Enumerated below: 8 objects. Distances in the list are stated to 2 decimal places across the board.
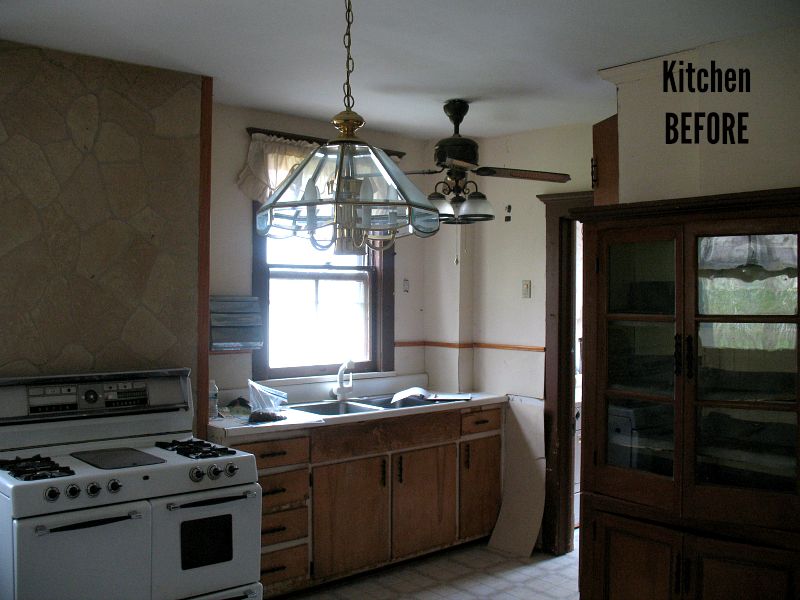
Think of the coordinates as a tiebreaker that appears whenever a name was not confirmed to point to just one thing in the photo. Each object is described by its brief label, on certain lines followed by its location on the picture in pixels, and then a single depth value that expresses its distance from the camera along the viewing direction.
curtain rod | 4.33
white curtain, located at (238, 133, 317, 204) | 4.30
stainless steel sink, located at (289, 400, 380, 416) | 4.43
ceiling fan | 3.56
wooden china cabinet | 2.76
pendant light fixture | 1.78
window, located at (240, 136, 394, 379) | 4.38
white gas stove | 2.61
